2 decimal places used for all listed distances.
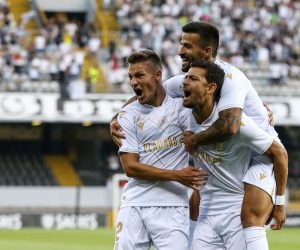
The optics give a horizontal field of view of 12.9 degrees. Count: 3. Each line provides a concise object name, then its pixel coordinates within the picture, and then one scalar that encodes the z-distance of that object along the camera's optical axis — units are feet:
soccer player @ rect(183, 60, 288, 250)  31.47
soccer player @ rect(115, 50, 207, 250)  32.42
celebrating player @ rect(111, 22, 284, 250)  30.91
